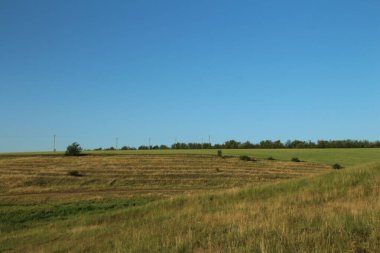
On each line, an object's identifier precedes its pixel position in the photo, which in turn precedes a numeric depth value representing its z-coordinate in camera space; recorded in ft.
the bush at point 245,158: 221.05
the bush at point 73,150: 261.24
